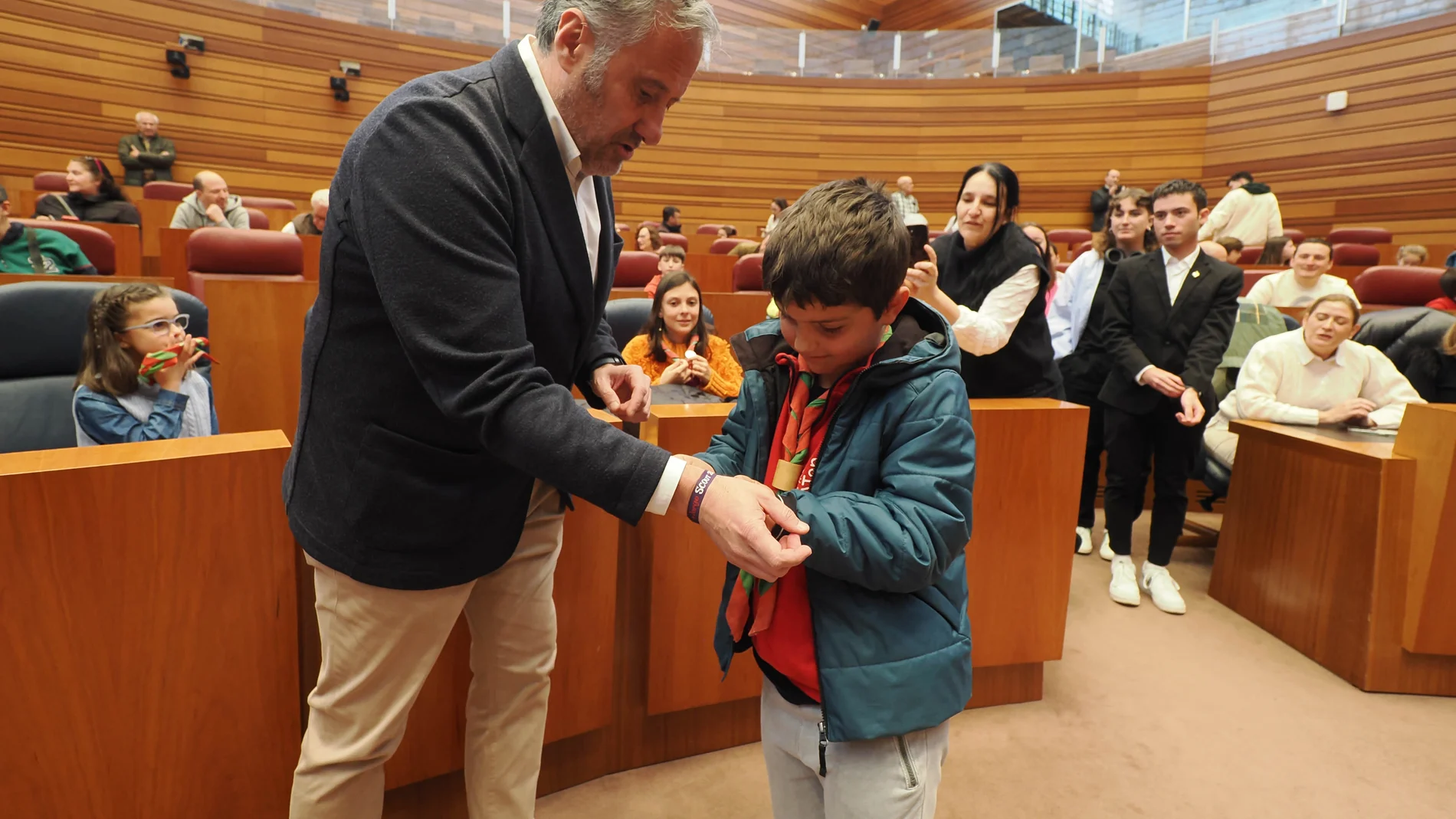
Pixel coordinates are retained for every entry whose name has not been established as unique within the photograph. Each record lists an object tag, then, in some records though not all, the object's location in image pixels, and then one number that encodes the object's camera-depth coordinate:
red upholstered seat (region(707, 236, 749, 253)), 6.28
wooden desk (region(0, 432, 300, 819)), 0.88
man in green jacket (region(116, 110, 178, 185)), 6.54
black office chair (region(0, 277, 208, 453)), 1.61
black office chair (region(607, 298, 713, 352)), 2.65
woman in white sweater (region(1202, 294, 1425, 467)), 2.40
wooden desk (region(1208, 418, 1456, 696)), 1.92
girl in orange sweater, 2.58
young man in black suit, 2.37
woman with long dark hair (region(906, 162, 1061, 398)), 1.84
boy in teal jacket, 0.76
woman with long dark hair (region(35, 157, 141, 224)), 4.69
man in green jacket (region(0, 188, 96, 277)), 2.88
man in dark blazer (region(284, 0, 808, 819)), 0.74
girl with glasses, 1.56
